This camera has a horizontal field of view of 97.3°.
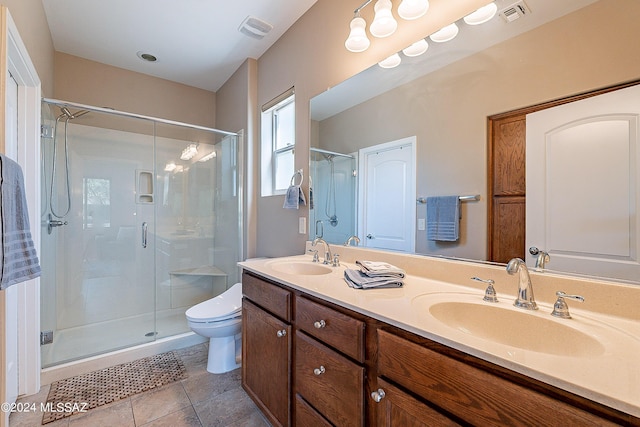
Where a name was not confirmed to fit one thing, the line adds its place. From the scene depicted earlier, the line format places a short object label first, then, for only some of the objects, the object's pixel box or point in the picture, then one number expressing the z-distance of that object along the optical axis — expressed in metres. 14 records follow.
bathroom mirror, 0.89
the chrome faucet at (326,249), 1.75
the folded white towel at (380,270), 1.20
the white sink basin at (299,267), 1.69
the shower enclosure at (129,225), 2.36
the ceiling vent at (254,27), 2.12
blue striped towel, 1.08
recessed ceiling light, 2.59
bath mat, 1.64
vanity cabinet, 0.57
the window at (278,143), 2.33
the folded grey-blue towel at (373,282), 1.15
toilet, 1.88
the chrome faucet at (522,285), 0.91
